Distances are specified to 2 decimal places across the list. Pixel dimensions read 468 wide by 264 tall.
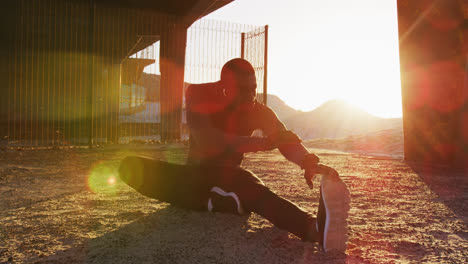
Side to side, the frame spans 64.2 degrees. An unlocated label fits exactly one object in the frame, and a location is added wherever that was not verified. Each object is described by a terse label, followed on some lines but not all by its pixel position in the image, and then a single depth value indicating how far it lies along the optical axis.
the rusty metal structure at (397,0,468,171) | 4.77
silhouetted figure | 1.51
